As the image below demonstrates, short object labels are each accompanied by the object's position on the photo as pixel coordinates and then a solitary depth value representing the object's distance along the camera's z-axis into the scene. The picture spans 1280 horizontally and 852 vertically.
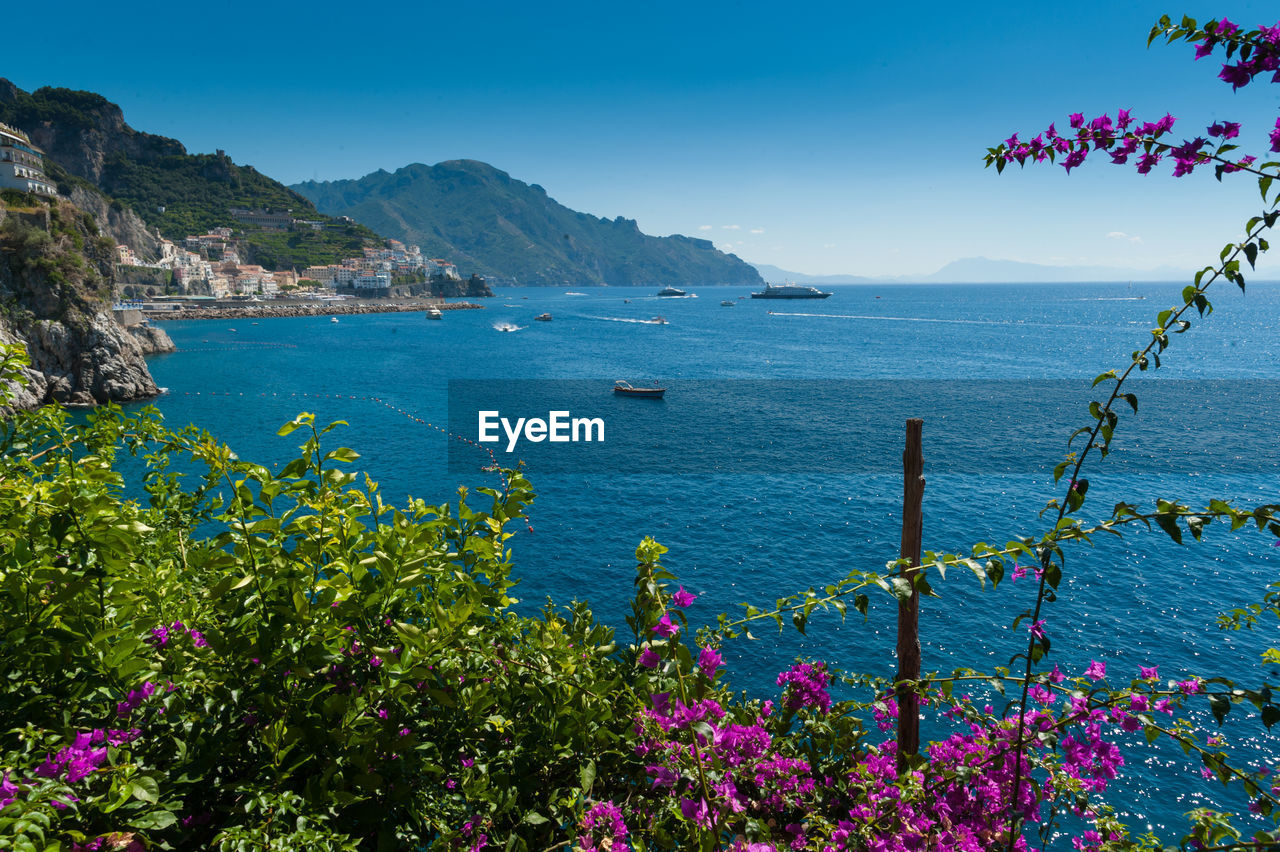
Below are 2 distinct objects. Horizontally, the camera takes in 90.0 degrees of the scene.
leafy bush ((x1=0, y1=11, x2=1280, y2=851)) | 1.99
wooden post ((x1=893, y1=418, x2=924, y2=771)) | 3.65
